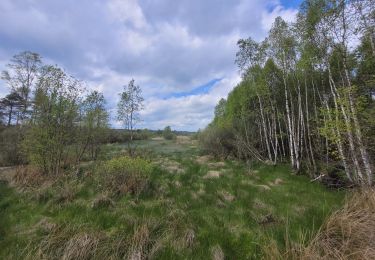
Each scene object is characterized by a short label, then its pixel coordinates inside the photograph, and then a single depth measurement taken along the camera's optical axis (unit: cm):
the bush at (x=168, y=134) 4553
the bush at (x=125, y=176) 805
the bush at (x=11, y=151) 1383
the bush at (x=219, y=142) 1806
